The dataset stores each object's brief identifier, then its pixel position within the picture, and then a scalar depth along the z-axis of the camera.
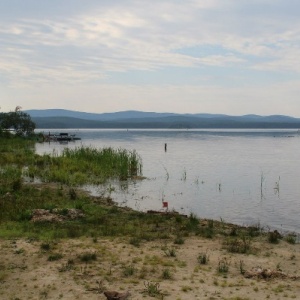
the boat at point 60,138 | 125.74
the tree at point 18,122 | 108.44
